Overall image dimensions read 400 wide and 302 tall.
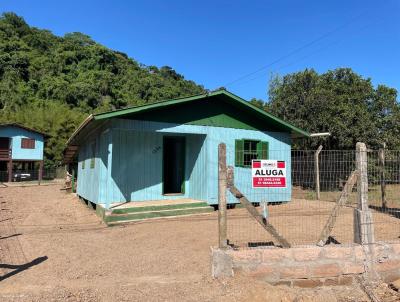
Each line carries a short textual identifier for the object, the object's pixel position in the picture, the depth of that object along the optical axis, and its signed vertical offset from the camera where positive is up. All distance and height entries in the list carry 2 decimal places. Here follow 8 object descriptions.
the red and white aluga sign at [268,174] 6.01 +0.06
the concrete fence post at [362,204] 5.52 -0.41
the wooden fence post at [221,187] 5.34 -0.15
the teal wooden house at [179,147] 10.98 +1.04
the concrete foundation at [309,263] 5.18 -1.28
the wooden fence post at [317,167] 12.85 +0.42
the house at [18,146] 33.88 +2.91
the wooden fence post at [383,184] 8.37 -0.16
